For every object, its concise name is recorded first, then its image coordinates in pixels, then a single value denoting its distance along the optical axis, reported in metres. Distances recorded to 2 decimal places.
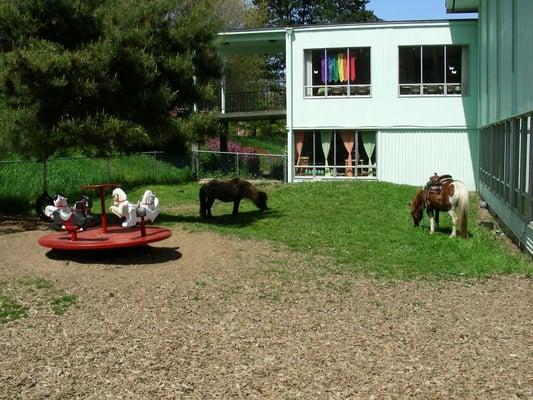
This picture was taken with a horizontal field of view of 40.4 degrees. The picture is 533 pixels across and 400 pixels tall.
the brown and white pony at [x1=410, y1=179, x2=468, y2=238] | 13.88
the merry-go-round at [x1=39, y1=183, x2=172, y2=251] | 10.52
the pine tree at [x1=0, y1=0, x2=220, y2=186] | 13.98
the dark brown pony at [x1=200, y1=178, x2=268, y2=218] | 17.64
